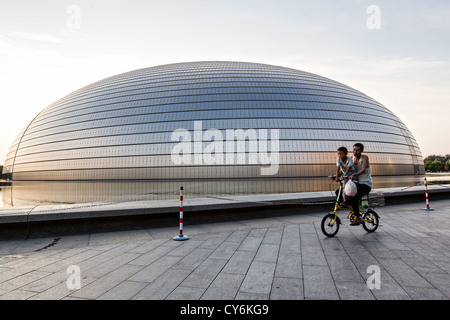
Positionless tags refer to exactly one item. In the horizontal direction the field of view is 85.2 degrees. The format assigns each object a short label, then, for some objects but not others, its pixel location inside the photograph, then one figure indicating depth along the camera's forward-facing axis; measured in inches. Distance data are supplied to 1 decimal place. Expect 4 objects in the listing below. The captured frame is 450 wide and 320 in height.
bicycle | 232.7
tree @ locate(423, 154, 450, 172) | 3794.3
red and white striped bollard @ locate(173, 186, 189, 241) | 230.7
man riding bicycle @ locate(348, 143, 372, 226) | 232.8
